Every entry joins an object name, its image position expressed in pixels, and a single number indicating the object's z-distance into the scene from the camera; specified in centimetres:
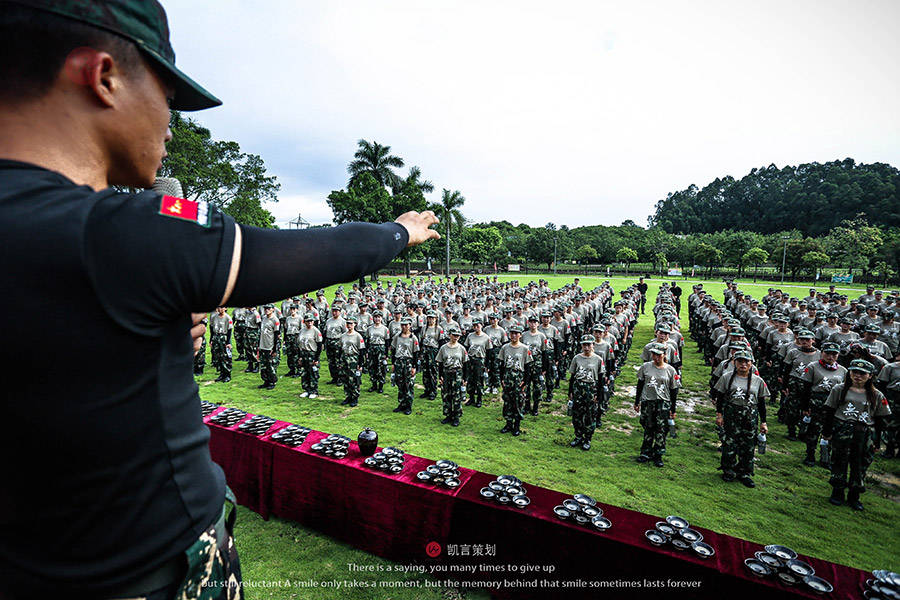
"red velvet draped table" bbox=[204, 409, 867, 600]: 364
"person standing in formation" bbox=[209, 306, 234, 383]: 1356
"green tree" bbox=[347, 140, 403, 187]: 4638
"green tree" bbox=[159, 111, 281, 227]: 3134
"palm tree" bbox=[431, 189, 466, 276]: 4547
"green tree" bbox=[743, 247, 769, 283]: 5909
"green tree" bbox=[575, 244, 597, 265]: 7381
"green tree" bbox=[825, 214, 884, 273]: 5109
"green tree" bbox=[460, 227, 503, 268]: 6469
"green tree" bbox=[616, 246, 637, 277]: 7138
